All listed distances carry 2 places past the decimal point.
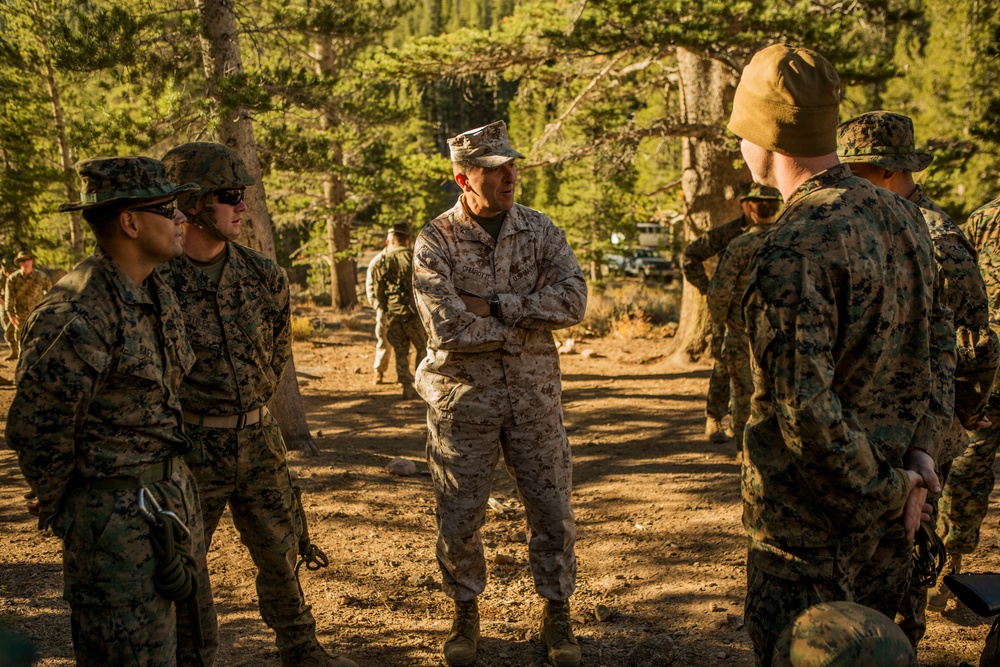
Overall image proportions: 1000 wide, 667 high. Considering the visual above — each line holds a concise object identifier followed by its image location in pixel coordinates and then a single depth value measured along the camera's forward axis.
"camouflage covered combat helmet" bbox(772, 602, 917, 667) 1.92
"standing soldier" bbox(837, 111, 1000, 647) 3.28
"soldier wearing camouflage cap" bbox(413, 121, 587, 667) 3.73
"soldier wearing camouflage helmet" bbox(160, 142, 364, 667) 3.33
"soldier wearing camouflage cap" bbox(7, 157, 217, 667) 2.51
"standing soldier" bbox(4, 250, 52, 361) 12.85
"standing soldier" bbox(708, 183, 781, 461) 6.30
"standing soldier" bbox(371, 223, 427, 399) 10.49
